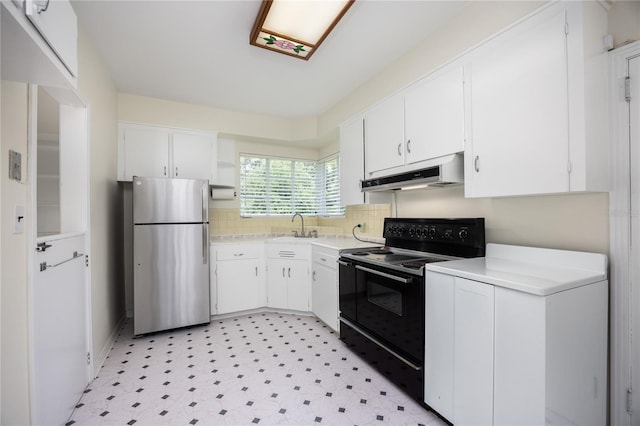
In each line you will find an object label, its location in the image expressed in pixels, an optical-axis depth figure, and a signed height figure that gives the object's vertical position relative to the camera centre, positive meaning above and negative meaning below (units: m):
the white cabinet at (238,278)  3.26 -0.80
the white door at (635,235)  1.33 -0.12
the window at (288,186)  4.06 +0.41
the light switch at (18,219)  1.20 -0.02
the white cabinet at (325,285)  2.80 -0.80
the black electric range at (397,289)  1.79 -0.59
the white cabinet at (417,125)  1.87 +0.69
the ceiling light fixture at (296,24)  1.68 +1.28
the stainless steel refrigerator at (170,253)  2.82 -0.43
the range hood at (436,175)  1.86 +0.27
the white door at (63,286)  1.34 -0.42
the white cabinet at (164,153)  3.11 +0.73
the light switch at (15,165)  1.19 +0.22
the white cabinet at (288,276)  3.32 -0.79
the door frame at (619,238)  1.36 -0.14
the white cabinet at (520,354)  1.19 -0.69
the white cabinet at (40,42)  0.80 +0.57
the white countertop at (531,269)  1.24 -0.32
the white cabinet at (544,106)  1.30 +0.56
